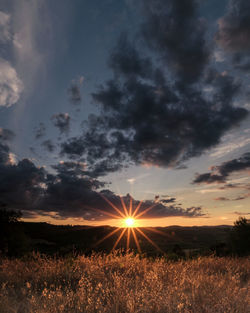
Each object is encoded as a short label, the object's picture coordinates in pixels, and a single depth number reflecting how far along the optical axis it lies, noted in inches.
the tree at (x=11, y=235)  1477.5
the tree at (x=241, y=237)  1307.8
